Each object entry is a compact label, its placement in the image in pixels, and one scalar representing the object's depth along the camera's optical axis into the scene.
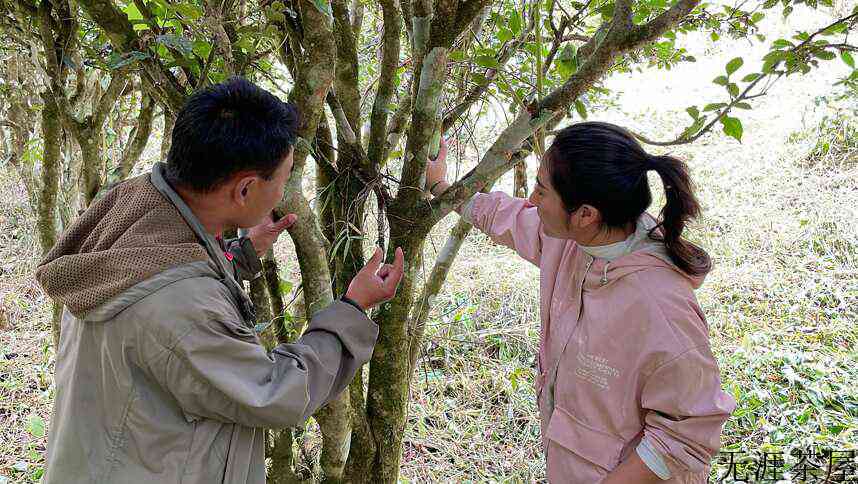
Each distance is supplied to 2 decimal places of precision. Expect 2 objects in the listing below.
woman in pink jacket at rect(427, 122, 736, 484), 1.25
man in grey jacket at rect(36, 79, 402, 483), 1.05
